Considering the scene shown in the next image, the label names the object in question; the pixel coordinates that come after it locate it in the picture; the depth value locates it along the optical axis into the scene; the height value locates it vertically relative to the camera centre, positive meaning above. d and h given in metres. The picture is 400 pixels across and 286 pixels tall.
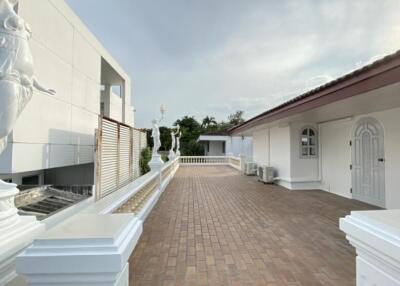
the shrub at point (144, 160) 10.95 -0.59
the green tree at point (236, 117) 42.94 +6.73
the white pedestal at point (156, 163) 6.70 -0.44
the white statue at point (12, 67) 1.05 +0.40
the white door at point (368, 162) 5.29 -0.29
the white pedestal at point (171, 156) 13.13 -0.42
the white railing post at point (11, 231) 0.99 -0.44
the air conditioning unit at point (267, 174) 8.61 -0.97
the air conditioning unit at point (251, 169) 11.42 -1.00
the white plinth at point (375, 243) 0.81 -0.37
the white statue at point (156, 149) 6.71 +0.00
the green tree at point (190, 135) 25.88 +2.09
